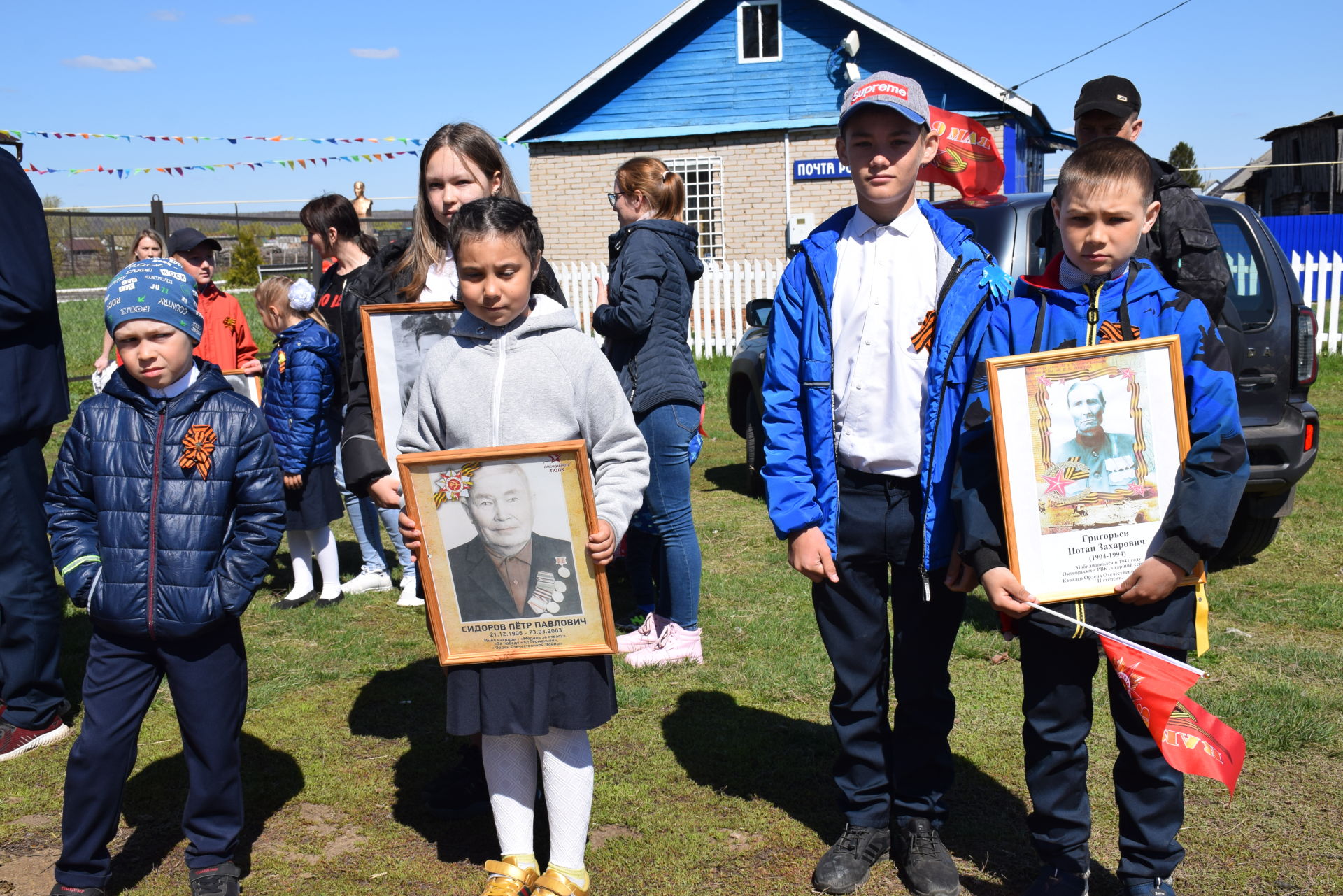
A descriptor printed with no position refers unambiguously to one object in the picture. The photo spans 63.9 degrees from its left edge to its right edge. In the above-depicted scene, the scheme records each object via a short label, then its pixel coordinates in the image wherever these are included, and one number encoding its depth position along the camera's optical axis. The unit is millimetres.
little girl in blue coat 5781
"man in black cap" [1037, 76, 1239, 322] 3766
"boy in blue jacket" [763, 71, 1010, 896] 2908
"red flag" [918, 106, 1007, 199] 14188
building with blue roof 21547
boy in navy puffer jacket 3008
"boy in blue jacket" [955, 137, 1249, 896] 2598
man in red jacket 7172
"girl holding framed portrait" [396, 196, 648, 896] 2844
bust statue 10289
